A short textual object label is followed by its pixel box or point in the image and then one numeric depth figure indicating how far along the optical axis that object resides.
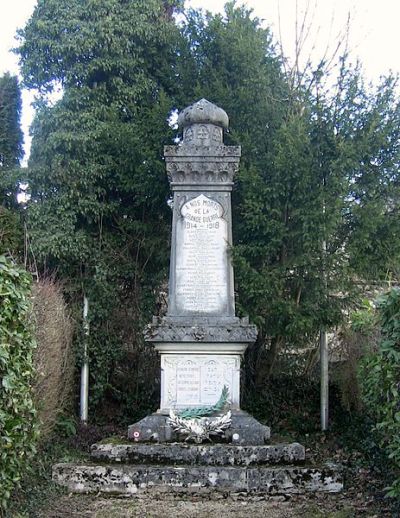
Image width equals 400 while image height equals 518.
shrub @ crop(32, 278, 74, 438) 8.62
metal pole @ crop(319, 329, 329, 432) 11.49
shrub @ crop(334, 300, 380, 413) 11.06
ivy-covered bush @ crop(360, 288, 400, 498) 6.07
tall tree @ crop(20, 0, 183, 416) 11.92
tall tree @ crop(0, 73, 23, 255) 11.59
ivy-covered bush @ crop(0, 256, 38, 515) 5.86
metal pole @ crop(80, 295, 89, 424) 11.71
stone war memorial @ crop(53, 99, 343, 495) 7.55
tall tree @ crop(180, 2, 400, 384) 10.78
